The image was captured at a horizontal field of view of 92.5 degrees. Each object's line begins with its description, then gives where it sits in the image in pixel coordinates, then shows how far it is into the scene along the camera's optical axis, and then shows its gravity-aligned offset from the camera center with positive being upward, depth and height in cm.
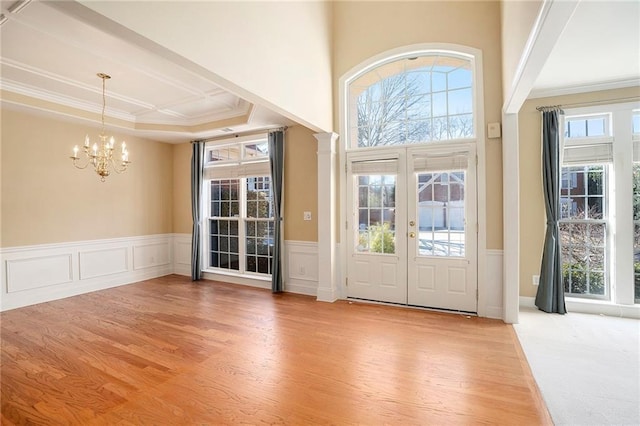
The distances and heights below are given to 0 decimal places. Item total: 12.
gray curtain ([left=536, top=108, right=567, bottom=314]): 396 -5
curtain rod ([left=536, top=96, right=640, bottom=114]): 383 +139
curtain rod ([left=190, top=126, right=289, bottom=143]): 517 +148
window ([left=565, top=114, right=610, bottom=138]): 399 +112
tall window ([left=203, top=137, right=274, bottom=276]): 559 +11
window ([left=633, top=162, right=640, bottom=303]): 388 -24
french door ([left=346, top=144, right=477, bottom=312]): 399 -20
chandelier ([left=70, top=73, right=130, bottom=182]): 383 +83
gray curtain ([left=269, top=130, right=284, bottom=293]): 511 +32
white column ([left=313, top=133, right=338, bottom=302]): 462 -6
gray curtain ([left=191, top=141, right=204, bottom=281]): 612 +37
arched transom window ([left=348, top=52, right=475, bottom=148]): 408 +159
